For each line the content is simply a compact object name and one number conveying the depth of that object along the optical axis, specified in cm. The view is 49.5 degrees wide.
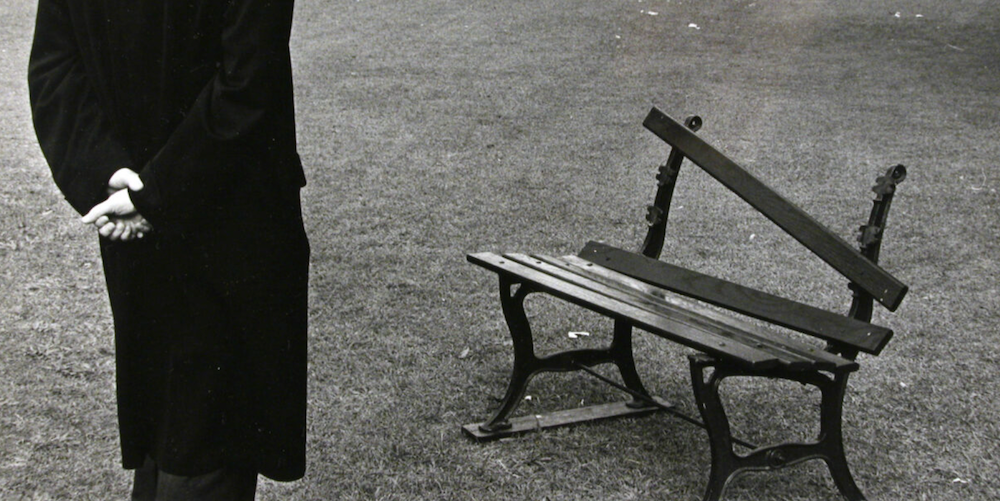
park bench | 351
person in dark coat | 243
